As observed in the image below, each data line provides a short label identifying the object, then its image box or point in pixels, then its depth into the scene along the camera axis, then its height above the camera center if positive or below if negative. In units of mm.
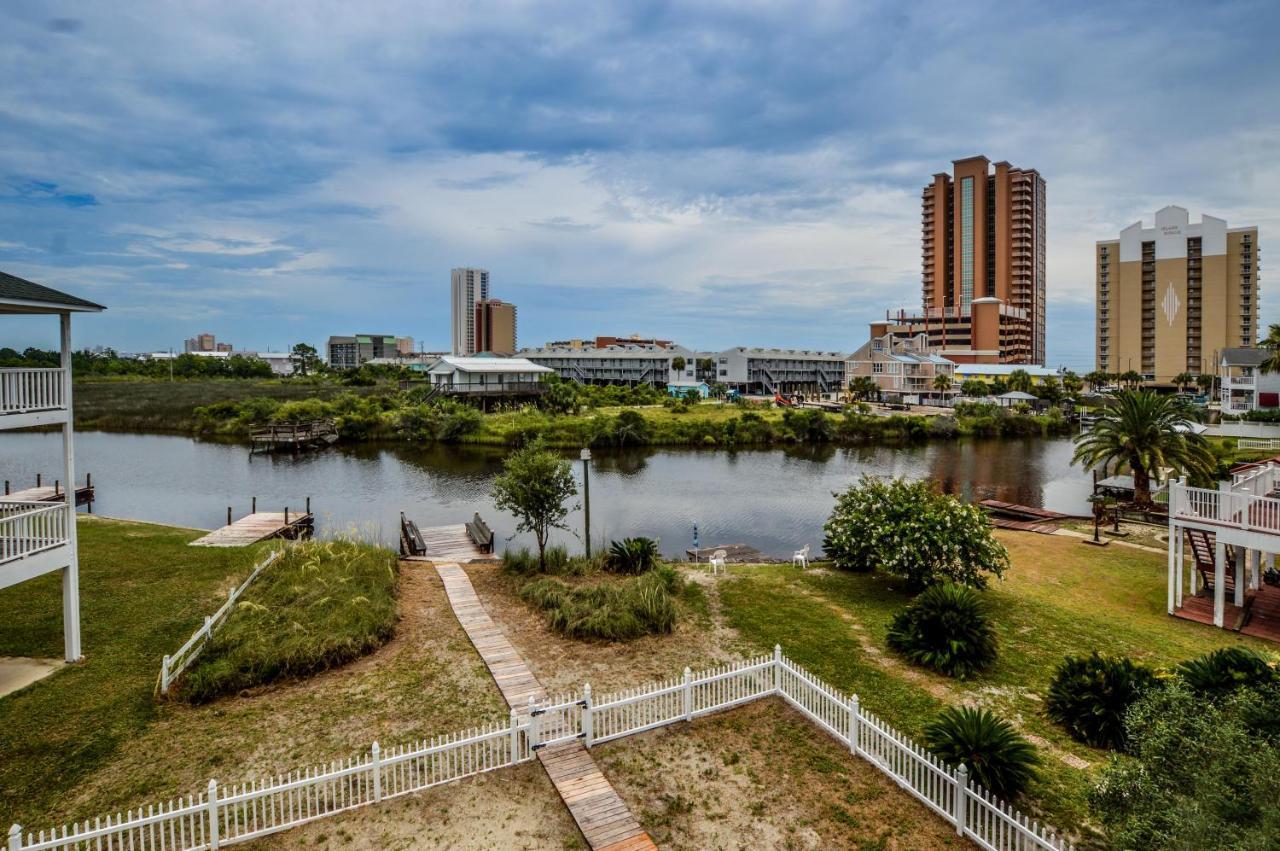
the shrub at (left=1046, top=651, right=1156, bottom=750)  10500 -4654
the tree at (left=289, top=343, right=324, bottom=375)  156512 +13175
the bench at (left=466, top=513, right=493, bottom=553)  24750 -4601
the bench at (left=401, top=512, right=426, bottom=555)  23811 -4662
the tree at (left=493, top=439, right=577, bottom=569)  21031 -2365
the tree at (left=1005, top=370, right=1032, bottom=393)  96250 +4075
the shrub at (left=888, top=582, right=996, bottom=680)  13125 -4543
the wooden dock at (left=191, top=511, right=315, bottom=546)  23102 -4284
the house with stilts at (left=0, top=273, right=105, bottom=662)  11688 -569
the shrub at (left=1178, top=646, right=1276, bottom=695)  9133 -3691
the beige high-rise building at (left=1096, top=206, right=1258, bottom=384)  104562 +18580
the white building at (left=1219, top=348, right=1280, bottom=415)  58406 +2228
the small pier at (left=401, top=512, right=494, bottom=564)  23531 -4818
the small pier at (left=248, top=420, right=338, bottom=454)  56812 -1970
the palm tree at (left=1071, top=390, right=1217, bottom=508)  27453 -1391
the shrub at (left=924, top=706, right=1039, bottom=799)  9023 -4674
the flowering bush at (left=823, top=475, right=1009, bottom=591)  17422 -3381
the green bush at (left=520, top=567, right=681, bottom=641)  15008 -4600
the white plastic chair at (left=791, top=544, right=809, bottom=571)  22062 -4880
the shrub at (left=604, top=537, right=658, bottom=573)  20922 -4562
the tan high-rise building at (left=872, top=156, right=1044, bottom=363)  126938 +29132
